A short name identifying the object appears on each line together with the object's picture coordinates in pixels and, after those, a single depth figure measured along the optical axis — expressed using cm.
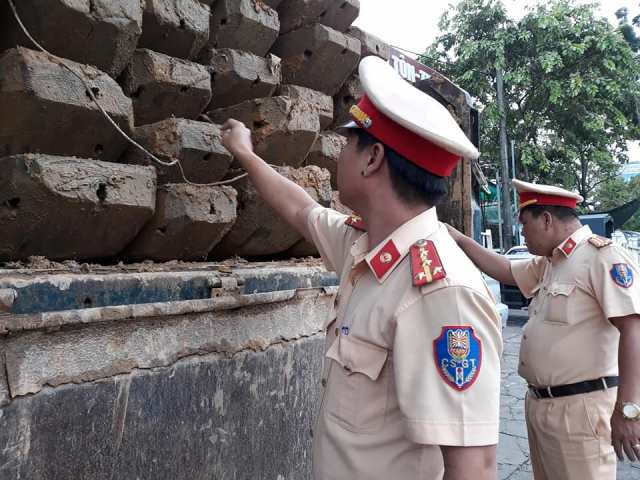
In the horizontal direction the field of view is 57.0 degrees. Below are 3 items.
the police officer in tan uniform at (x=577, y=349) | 235
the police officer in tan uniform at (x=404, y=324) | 115
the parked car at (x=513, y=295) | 1140
